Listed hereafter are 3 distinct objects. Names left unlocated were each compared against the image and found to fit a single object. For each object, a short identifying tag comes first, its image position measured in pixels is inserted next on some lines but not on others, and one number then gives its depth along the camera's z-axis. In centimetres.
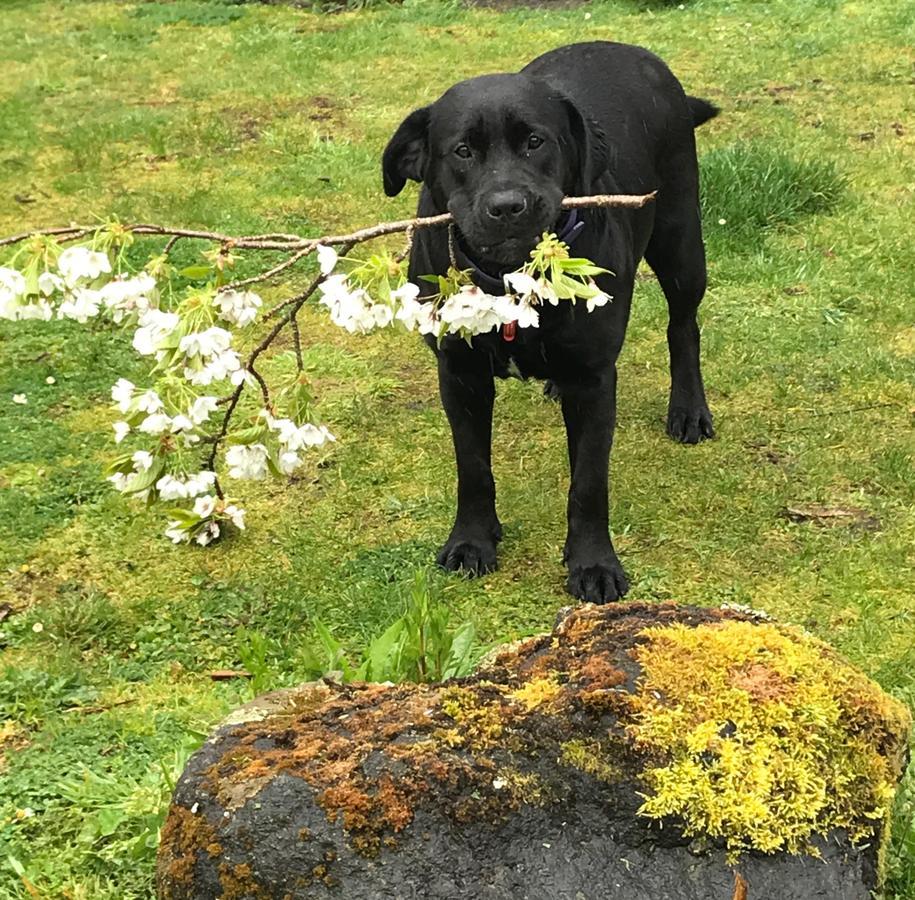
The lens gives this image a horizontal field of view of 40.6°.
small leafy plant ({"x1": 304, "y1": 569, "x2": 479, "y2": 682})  274
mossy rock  193
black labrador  318
